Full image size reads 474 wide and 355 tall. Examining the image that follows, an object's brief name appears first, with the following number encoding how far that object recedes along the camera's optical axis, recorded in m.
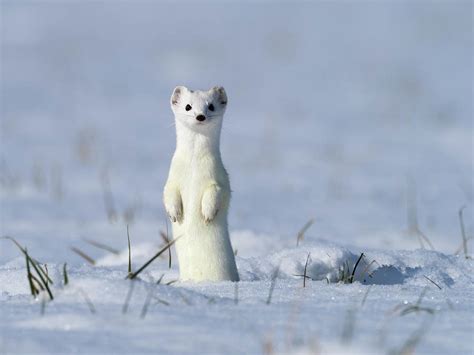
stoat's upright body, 7.68
